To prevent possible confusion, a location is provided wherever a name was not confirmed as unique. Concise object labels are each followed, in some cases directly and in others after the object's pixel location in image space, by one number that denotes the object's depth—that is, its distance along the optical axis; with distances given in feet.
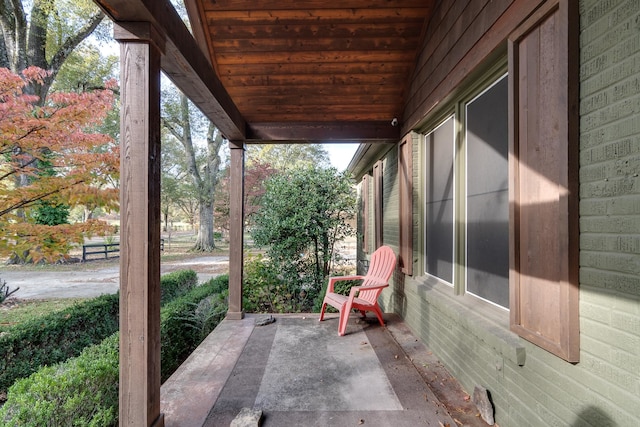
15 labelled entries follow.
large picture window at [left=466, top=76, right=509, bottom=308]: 6.74
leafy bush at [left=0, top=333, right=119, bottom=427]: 5.18
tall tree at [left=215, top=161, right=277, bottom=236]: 48.88
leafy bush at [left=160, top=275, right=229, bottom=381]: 10.50
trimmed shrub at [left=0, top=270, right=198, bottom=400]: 9.86
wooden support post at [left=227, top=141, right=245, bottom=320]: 13.15
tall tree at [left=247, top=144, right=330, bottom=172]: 72.38
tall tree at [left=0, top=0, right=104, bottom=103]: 24.24
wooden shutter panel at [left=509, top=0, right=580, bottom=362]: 4.36
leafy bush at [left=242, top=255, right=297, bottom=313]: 15.99
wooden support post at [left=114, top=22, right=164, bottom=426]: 5.35
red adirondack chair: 11.45
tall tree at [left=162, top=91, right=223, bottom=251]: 48.75
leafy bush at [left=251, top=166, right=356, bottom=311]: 17.22
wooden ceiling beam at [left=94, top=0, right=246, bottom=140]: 5.03
